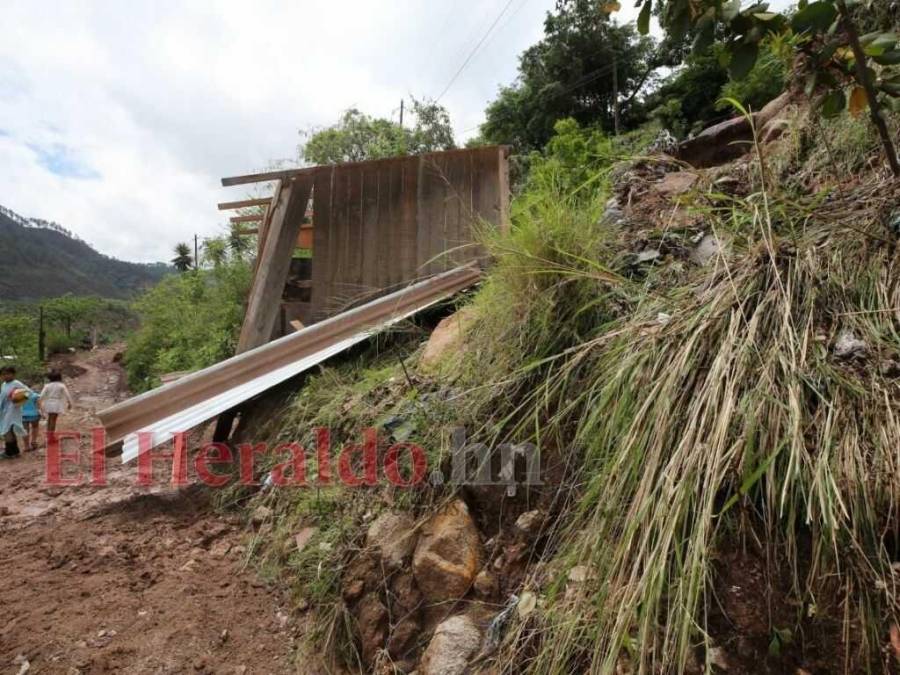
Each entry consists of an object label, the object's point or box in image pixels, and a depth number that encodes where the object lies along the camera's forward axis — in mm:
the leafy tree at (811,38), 975
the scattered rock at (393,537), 1549
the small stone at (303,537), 1873
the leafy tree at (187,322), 6816
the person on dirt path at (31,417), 5262
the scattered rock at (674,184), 2363
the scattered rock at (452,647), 1190
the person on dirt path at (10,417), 5016
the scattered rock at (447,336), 2108
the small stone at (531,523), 1351
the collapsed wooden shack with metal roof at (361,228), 3930
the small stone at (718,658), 885
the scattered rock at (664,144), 3344
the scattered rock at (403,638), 1369
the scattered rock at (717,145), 3000
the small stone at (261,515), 2223
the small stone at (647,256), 1794
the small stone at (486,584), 1329
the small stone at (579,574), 1026
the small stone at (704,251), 1637
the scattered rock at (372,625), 1431
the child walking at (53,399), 5418
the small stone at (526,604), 1135
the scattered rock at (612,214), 2156
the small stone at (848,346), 1067
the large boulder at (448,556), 1396
